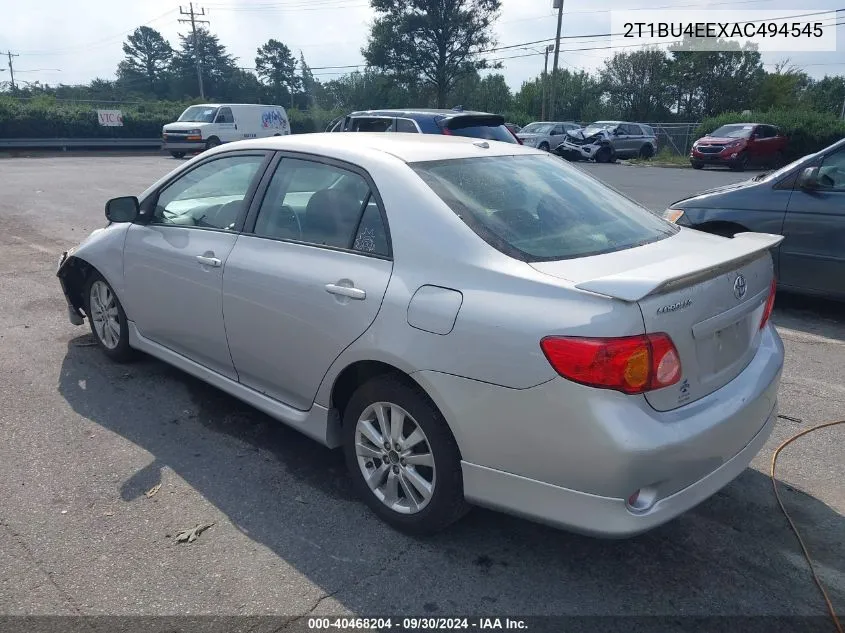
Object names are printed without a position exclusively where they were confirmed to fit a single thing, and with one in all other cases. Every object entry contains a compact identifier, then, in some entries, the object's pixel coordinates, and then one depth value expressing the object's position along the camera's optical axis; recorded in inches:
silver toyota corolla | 93.7
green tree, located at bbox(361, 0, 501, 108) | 1887.3
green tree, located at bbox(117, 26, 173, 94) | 3299.7
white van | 1018.1
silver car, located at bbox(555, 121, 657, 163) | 1143.0
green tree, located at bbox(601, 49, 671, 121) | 2282.2
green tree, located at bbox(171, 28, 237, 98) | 3041.3
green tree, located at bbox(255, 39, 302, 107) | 3207.2
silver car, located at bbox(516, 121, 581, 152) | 1156.0
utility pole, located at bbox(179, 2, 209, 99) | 2406.7
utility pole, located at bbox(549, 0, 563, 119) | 1339.8
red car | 1004.6
